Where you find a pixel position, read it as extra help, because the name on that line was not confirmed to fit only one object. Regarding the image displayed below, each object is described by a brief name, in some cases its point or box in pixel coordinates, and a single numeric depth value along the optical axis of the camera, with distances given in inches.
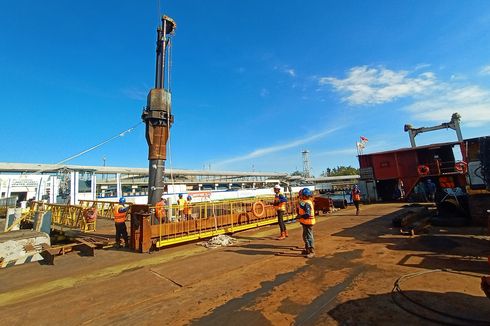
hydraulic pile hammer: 450.6
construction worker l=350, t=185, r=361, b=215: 581.8
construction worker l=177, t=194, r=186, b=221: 447.8
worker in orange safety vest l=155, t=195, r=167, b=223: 379.2
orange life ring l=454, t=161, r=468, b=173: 752.3
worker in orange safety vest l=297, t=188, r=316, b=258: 281.3
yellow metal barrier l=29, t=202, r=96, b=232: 514.3
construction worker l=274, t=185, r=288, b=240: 383.9
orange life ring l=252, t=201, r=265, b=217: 509.7
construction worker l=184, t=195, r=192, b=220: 447.7
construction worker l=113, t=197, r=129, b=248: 376.5
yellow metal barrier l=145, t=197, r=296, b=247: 378.9
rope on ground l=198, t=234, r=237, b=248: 362.3
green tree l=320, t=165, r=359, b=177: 4318.2
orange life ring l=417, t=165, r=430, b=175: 861.5
